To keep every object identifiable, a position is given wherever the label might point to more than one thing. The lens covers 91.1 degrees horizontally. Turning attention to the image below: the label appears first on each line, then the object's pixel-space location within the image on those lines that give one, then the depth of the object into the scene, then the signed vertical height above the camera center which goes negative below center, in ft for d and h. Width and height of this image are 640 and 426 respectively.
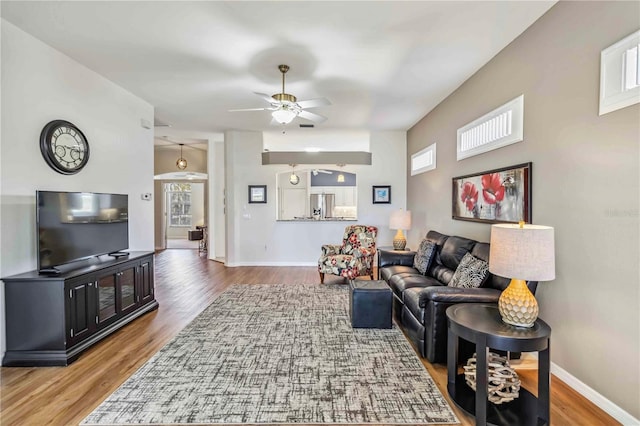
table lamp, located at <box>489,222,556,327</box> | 6.14 -1.11
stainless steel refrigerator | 36.27 +0.31
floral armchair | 17.28 -2.78
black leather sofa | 8.48 -2.78
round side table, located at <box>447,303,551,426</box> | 6.02 -3.01
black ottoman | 11.03 -3.54
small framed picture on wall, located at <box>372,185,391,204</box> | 22.59 +0.93
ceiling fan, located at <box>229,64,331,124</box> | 10.73 +3.61
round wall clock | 9.86 +1.98
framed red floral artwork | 9.50 +0.42
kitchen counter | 23.08 -0.99
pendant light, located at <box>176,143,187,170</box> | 28.46 +3.91
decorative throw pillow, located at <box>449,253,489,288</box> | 9.33 -2.03
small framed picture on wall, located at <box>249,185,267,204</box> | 22.62 +0.89
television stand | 8.66 -3.14
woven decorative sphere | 6.91 -3.92
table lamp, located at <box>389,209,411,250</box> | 18.38 -0.83
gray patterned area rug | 6.64 -4.38
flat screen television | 8.92 -0.65
